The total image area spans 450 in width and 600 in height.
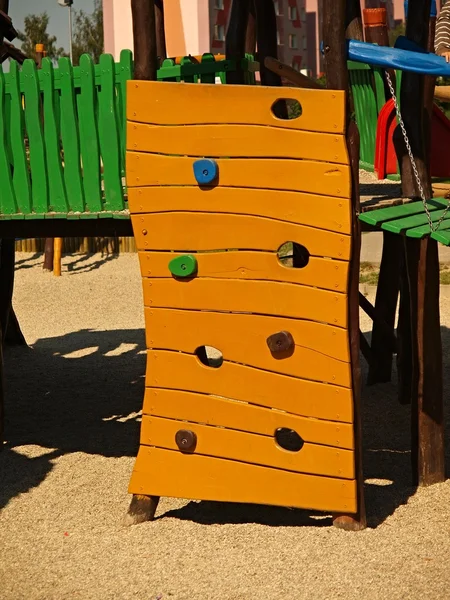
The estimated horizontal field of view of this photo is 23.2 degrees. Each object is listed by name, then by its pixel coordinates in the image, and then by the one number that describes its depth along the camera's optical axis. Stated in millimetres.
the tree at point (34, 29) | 62594
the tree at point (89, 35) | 66250
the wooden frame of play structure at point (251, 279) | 6145
